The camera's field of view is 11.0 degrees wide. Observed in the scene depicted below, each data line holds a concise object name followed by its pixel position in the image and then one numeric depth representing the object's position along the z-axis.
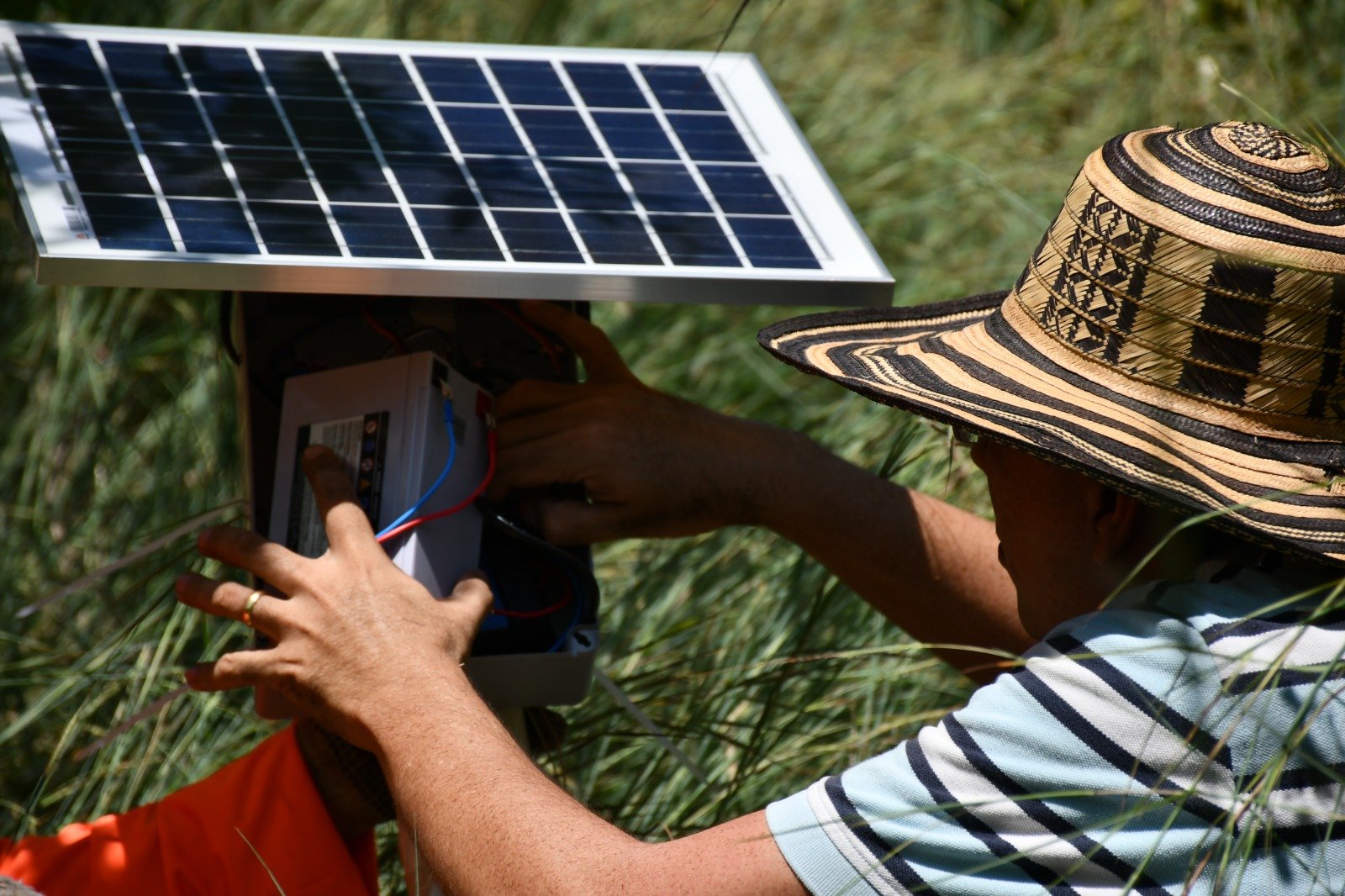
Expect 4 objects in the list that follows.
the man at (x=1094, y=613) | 3.82
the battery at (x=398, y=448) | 4.04
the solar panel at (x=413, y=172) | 3.97
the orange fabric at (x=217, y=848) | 4.13
